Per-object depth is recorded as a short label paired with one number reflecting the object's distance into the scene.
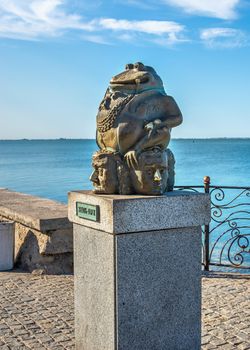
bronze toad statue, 4.93
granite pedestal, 4.65
